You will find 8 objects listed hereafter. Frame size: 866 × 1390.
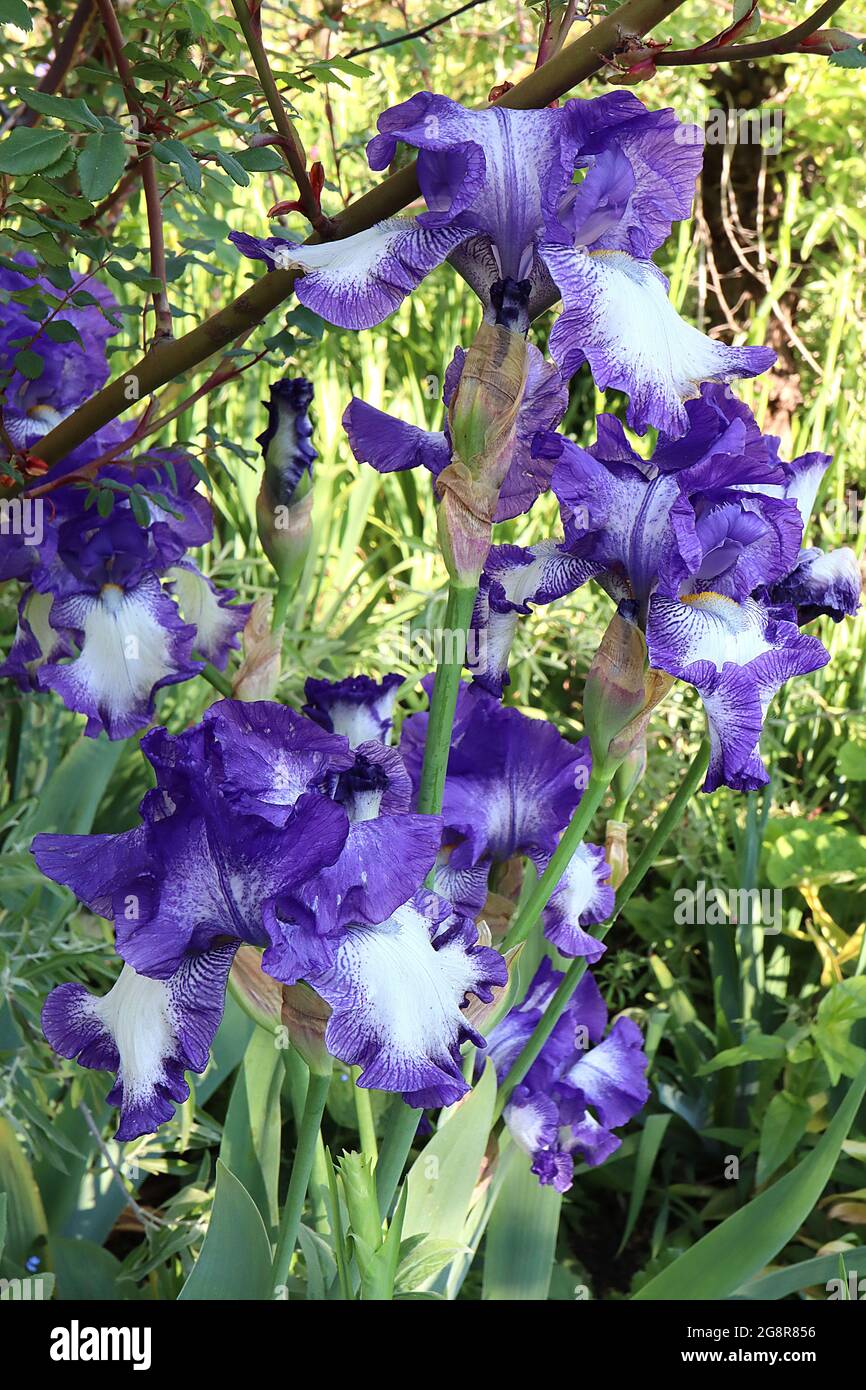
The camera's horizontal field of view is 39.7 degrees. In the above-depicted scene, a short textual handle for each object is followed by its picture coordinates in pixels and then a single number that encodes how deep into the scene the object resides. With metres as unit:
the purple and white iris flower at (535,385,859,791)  0.74
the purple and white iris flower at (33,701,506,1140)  0.66
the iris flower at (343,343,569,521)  0.77
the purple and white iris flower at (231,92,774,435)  0.64
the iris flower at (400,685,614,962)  0.93
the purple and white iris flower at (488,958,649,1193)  1.08
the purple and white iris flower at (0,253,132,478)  1.08
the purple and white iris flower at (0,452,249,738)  1.01
